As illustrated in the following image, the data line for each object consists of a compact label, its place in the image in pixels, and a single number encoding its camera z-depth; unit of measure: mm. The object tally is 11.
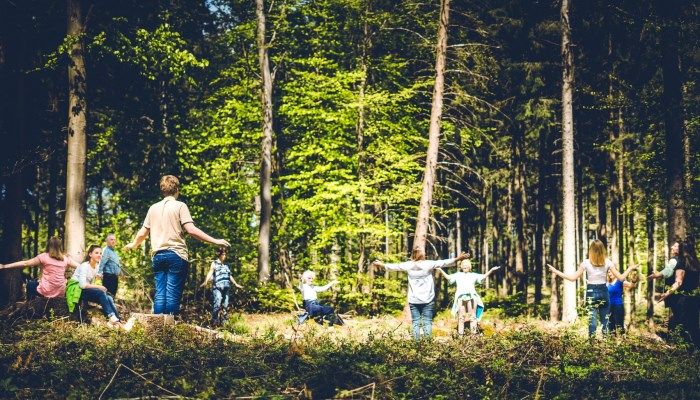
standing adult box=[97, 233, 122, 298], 13227
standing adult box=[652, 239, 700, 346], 10562
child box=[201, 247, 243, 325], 15453
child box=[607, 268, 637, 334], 11245
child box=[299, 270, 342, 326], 13883
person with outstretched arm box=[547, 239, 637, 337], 10383
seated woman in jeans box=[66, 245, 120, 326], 10094
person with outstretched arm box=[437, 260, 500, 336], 13383
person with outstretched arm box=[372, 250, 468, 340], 10539
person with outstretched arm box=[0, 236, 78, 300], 10281
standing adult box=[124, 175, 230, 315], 7789
